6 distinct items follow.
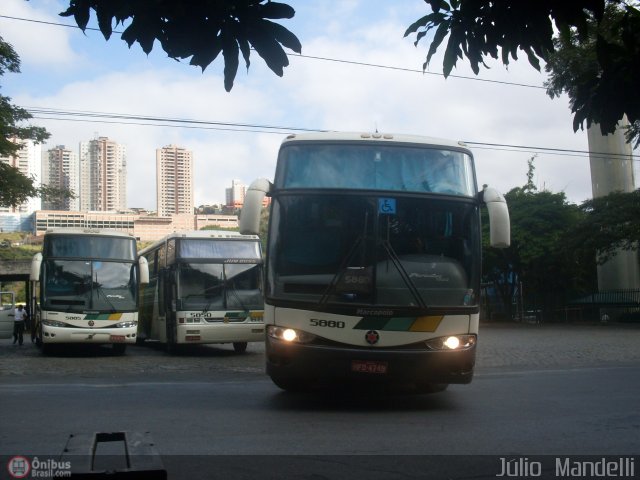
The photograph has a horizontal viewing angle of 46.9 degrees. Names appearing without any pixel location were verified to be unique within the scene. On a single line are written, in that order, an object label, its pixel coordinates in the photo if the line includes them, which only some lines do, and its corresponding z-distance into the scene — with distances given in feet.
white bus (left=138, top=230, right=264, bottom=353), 64.49
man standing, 95.52
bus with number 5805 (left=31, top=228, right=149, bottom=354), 65.00
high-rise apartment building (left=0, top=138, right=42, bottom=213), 92.17
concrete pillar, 143.23
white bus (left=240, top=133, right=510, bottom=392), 29.40
